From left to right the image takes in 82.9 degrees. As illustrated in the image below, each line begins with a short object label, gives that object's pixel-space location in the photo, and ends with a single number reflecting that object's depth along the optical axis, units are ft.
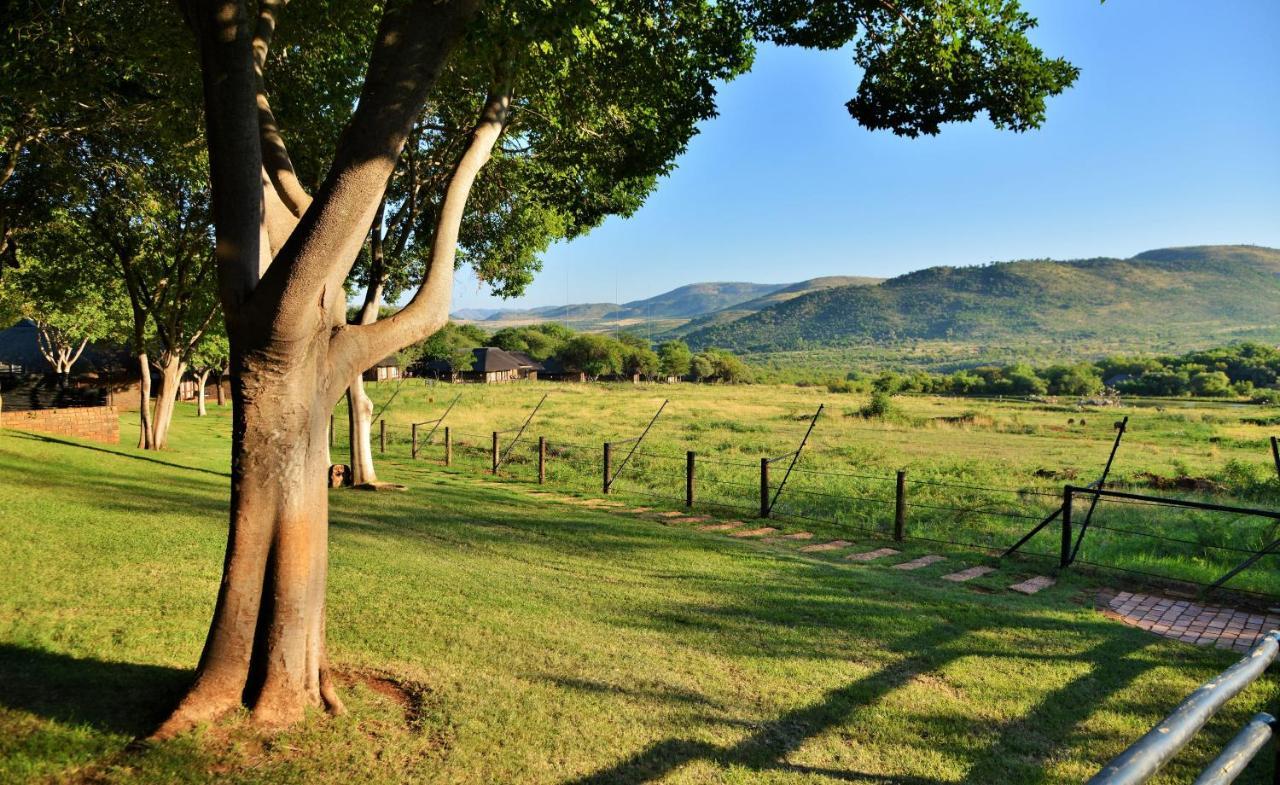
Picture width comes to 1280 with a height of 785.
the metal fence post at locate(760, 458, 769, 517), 43.16
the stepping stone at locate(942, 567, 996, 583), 30.29
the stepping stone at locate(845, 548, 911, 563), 33.99
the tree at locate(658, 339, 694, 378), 362.33
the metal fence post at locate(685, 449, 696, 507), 46.11
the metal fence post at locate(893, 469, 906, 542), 37.86
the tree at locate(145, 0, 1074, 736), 13.25
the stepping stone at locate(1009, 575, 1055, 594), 28.76
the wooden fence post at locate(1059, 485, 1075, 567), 31.37
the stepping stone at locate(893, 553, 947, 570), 32.42
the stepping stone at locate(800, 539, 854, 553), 35.28
